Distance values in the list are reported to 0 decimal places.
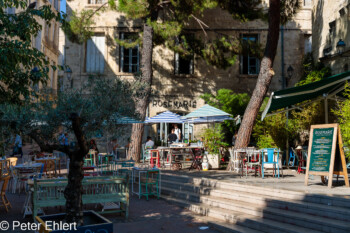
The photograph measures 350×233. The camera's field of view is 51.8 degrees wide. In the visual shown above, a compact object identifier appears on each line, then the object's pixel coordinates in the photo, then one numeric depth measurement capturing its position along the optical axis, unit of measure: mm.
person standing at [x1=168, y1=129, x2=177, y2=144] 16312
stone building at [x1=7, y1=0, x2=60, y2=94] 26309
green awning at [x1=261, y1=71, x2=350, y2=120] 8422
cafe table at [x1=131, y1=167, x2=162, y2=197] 8875
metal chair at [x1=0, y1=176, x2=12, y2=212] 7309
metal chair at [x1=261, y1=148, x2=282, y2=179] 9672
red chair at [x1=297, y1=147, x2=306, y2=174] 11229
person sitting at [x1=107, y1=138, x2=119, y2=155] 14789
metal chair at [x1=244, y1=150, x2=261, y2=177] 9938
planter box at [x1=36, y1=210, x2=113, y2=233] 4336
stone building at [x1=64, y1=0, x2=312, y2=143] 18984
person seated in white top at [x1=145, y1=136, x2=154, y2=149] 14516
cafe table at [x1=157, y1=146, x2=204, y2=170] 12388
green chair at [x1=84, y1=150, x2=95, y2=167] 13991
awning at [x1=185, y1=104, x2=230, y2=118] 12859
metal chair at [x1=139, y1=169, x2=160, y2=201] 8978
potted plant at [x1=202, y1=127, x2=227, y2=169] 12797
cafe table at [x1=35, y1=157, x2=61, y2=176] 10561
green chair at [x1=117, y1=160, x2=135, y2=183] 11109
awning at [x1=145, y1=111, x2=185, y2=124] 14535
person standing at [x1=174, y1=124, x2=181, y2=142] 17969
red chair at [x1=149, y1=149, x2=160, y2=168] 13323
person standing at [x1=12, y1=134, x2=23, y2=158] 16647
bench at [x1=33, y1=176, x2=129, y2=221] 6633
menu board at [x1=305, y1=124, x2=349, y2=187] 7426
